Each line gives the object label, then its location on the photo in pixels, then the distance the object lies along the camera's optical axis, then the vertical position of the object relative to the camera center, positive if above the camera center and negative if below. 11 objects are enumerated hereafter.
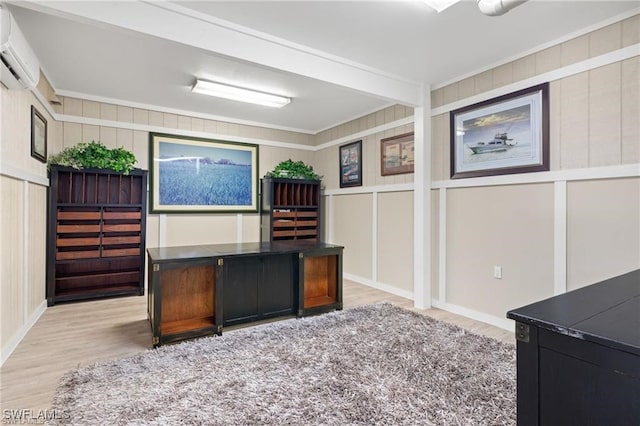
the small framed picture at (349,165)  5.03 +0.78
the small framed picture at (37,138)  3.09 +0.77
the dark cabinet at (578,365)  0.81 -0.41
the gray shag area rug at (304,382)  1.75 -1.07
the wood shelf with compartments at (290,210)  5.19 +0.06
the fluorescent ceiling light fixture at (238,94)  3.71 +1.45
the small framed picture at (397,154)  4.18 +0.79
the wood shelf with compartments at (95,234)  3.76 -0.24
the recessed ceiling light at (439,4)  2.24 +1.46
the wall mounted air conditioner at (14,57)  2.11 +1.10
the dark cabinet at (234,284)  2.74 -0.68
